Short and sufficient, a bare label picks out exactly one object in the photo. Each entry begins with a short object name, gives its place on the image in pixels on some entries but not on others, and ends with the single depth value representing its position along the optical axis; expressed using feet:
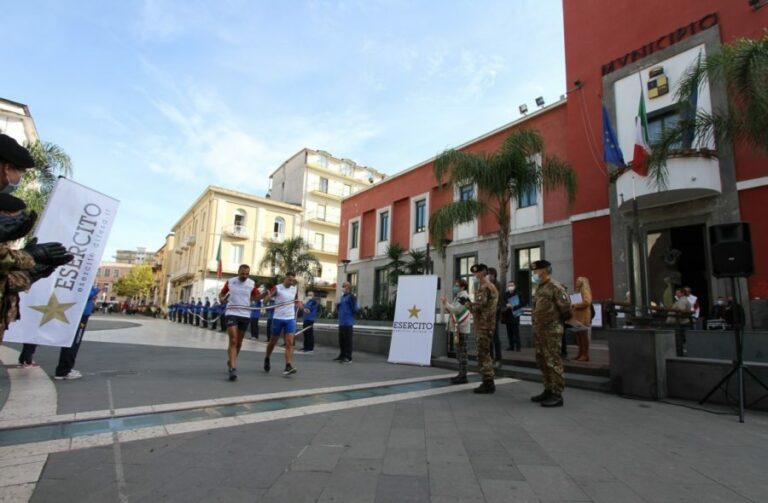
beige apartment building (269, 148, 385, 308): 158.10
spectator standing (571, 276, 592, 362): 27.71
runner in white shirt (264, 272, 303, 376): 25.08
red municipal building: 43.01
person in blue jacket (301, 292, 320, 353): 41.16
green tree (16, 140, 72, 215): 51.42
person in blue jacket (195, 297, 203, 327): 88.76
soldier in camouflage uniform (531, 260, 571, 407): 18.97
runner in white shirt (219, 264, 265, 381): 22.59
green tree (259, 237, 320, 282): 100.22
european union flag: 44.57
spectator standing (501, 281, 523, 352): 36.29
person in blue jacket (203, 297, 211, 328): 85.15
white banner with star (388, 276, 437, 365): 32.04
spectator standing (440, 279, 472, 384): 24.31
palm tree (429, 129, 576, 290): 44.21
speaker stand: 17.12
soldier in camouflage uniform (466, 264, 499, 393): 21.56
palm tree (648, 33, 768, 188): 26.18
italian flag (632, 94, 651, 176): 36.40
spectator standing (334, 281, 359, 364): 33.12
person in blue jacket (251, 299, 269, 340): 57.03
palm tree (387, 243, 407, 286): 76.68
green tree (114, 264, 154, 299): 218.79
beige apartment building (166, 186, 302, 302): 139.23
